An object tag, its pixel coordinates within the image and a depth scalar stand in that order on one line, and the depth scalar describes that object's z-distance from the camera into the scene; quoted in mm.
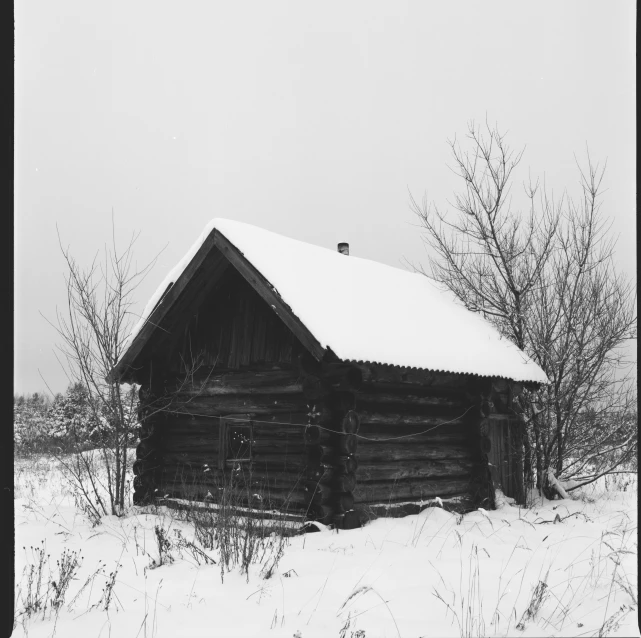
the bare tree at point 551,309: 12742
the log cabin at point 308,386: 8461
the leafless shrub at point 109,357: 9672
